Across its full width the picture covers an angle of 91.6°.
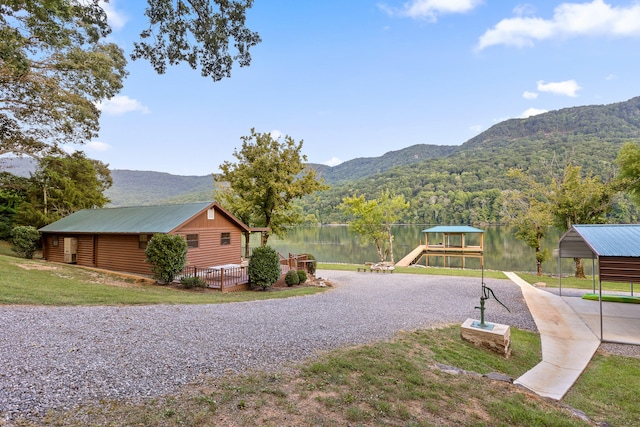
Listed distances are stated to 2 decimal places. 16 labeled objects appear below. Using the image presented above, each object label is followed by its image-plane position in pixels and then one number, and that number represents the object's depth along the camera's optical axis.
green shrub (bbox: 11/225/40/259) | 17.89
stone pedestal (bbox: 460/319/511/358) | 6.37
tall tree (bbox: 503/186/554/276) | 19.45
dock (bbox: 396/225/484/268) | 28.59
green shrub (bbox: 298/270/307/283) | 15.08
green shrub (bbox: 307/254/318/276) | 18.25
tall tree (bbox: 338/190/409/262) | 26.73
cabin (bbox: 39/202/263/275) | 14.59
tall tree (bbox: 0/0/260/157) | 5.81
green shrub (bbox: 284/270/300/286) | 14.63
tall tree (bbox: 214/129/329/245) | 19.48
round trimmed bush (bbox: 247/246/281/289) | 13.24
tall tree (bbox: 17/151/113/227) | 21.16
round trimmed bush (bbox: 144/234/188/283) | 12.44
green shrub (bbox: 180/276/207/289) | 12.44
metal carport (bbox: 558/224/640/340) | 7.89
